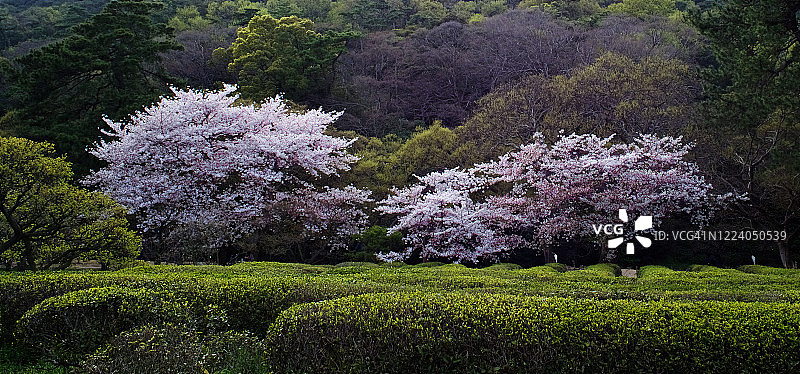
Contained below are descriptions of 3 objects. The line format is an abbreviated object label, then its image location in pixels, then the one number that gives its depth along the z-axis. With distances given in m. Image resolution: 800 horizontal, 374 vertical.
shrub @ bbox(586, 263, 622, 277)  10.27
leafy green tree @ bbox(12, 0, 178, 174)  16.48
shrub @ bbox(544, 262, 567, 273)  10.86
